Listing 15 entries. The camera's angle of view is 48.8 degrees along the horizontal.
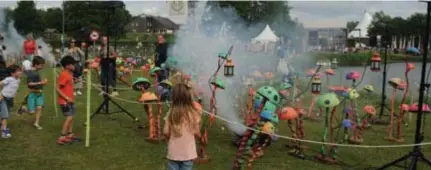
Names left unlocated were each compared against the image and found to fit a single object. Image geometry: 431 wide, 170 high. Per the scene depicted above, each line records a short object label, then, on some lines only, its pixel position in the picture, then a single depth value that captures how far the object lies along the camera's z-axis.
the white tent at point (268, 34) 26.25
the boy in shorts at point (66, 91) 7.10
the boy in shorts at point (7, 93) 7.55
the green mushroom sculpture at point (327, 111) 6.54
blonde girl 4.45
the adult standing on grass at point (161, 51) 11.01
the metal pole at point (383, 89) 10.19
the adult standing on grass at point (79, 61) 12.85
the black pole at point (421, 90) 5.48
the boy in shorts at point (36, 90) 8.08
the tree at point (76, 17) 60.72
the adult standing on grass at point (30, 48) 16.28
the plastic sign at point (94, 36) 18.22
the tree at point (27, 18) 68.06
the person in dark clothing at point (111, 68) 11.87
